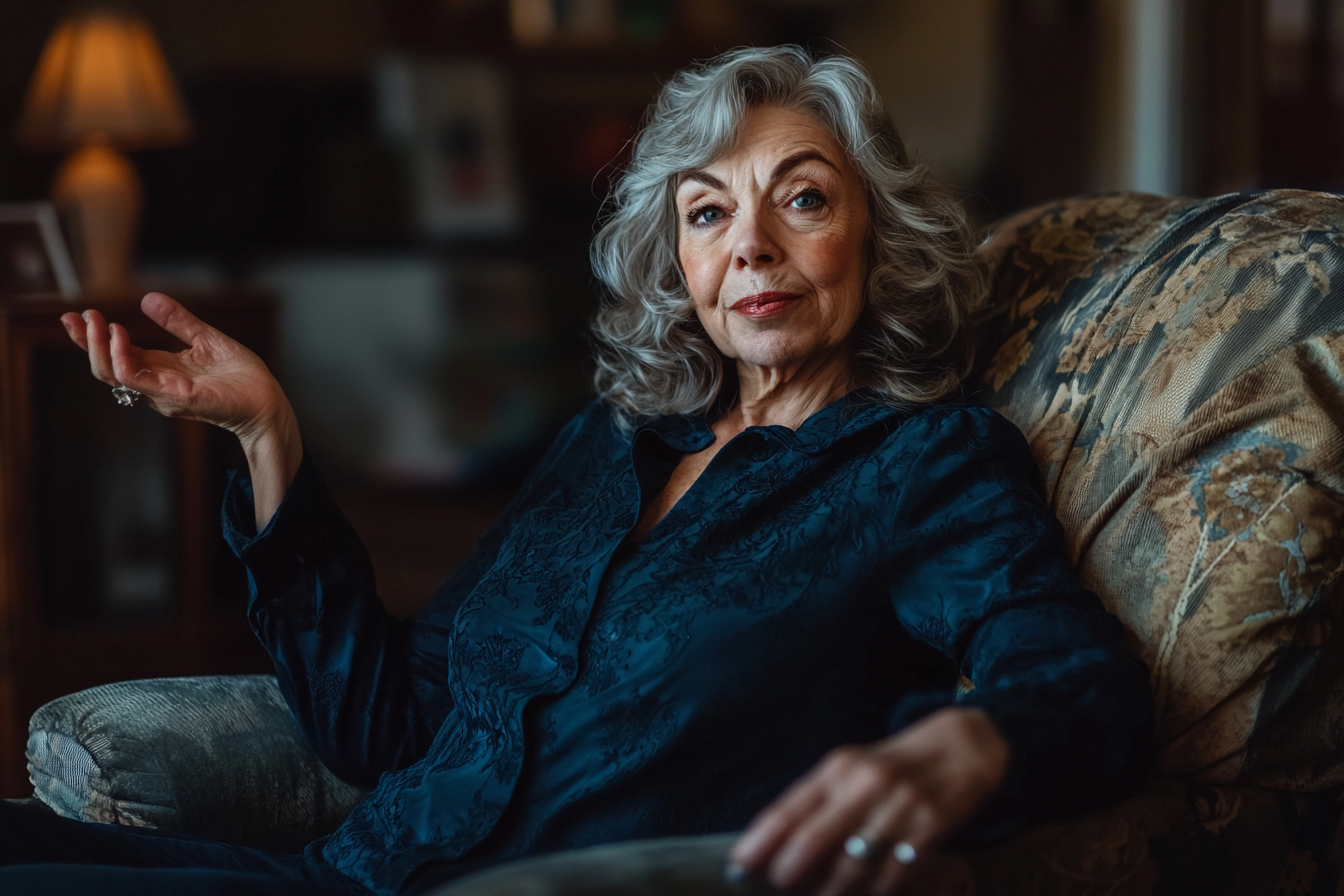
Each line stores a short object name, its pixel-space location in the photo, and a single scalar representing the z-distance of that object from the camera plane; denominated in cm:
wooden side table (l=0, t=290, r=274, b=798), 237
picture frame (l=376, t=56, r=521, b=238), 432
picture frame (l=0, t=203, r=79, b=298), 250
